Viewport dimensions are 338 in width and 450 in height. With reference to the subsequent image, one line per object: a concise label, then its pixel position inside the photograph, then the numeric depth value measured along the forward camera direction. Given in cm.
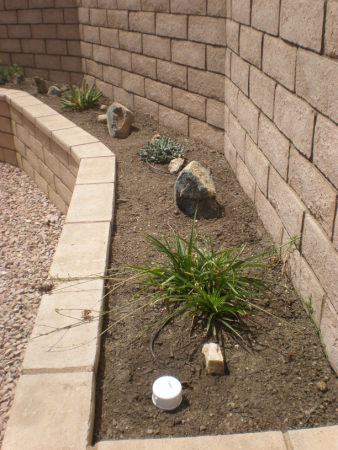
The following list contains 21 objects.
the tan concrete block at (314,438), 198
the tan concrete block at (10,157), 748
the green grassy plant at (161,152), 488
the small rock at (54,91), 748
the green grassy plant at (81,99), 665
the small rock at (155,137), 535
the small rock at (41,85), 760
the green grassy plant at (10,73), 815
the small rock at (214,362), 237
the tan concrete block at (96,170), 441
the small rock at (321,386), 228
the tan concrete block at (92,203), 375
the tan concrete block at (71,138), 530
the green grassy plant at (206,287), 264
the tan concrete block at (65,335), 237
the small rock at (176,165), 464
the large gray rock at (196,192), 375
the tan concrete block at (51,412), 200
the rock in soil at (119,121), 561
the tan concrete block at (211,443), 200
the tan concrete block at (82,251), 309
